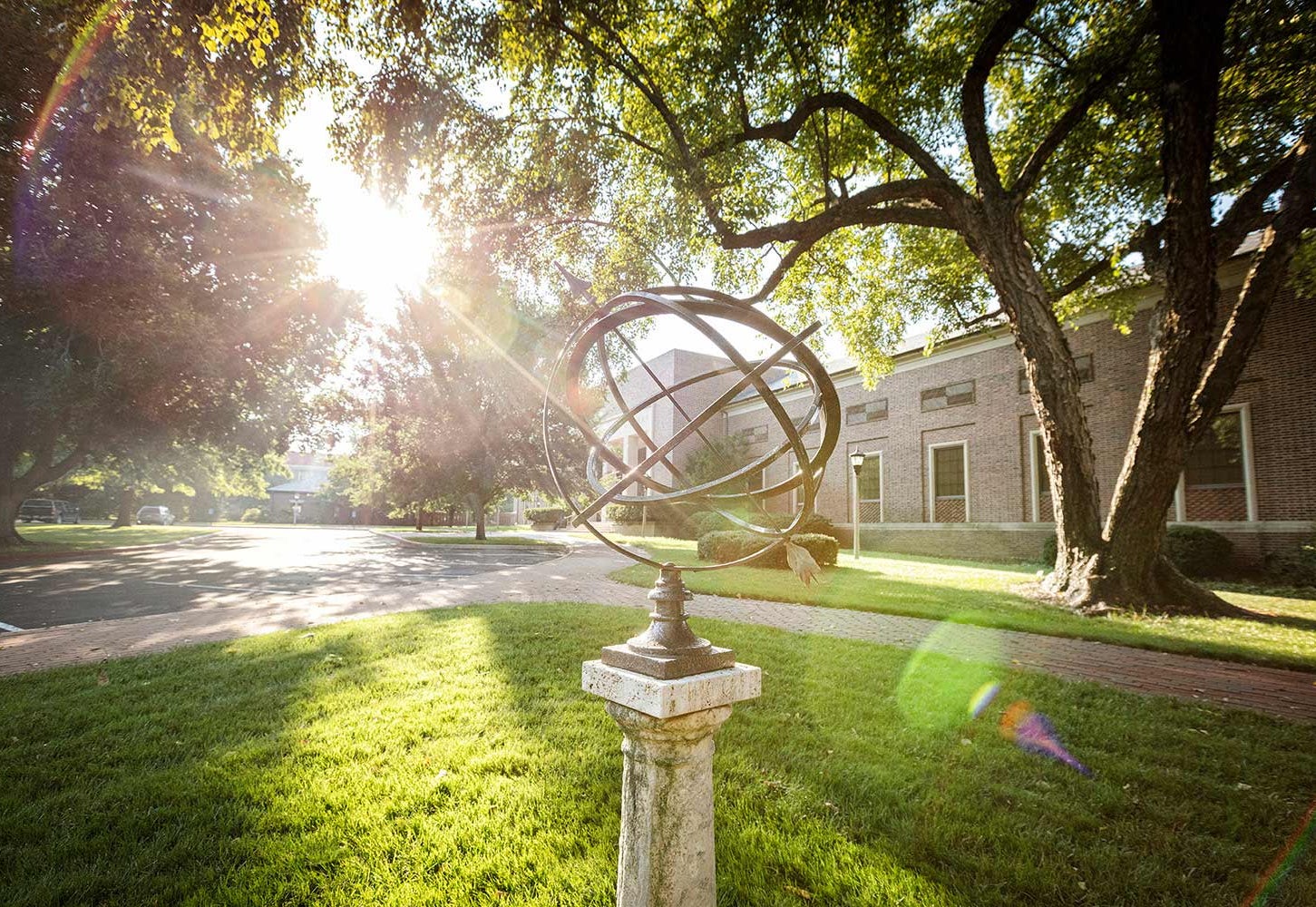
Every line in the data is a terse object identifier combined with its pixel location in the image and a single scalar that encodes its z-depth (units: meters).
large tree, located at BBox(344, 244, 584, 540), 21.03
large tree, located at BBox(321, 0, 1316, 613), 7.88
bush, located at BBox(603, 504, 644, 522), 33.50
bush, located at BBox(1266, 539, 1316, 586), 13.08
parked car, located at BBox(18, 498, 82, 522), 48.16
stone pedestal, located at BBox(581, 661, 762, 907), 1.79
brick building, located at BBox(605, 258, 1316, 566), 13.87
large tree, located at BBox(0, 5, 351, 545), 13.45
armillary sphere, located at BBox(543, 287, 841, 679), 1.80
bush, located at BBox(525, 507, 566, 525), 48.38
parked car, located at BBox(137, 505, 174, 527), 49.88
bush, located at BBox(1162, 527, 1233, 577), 14.00
